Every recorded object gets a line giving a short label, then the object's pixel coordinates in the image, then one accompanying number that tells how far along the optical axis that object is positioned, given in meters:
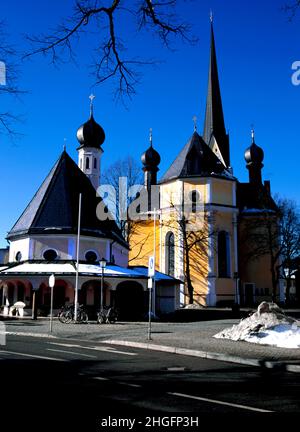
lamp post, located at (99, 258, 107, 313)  26.05
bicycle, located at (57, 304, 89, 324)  25.88
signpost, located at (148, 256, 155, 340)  16.11
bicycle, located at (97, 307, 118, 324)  25.75
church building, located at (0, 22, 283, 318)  32.53
